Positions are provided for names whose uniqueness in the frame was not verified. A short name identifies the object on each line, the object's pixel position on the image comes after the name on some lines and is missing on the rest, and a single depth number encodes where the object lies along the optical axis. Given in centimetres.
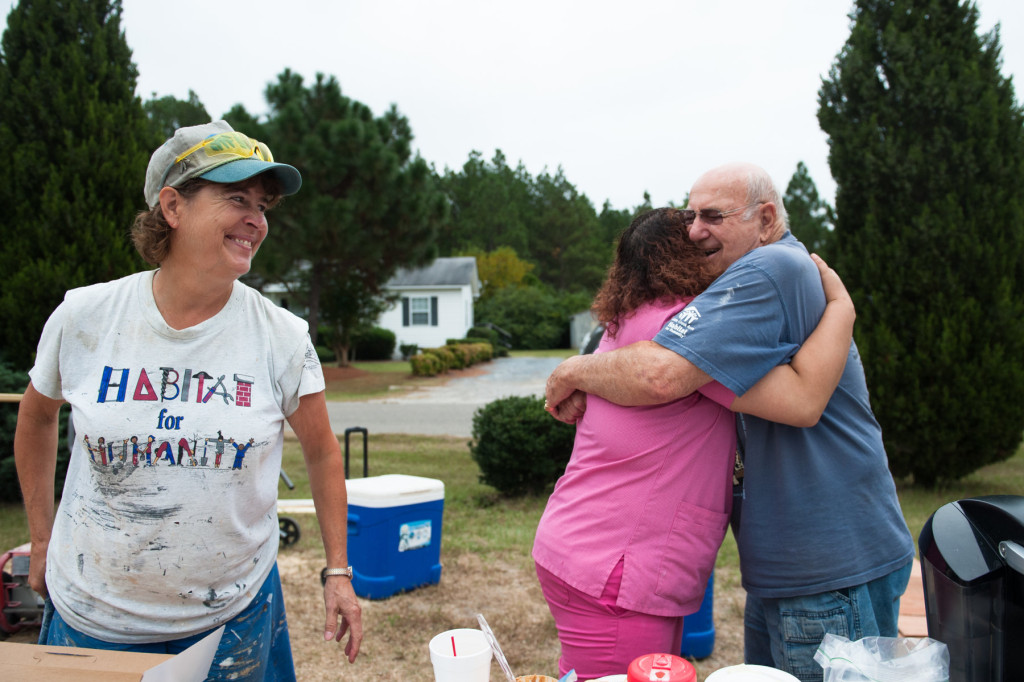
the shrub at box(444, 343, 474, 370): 2400
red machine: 393
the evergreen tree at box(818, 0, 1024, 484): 661
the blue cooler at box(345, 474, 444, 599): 454
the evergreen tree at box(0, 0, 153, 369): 658
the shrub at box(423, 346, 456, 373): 2281
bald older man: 169
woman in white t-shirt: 173
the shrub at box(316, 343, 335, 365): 2595
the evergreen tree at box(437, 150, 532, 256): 5759
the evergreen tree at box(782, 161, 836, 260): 4934
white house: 3209
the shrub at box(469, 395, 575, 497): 674
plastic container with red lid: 128
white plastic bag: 135
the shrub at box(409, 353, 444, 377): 2154
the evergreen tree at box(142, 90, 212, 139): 4496
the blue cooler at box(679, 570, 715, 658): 380
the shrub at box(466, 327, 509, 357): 3222
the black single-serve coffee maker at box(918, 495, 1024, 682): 134
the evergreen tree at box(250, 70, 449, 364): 1716
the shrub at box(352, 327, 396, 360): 2877
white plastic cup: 145
